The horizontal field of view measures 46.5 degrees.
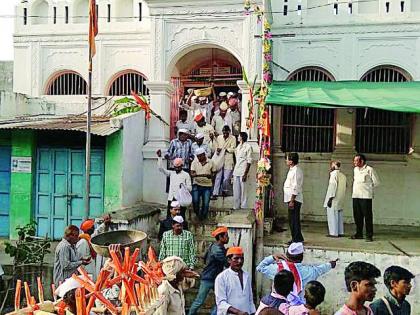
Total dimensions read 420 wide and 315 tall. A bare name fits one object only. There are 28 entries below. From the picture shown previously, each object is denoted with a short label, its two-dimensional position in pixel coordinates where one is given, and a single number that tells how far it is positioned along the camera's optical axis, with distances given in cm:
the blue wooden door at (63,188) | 966
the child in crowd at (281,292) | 394
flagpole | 763
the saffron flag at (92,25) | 816
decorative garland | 773
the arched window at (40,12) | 1283
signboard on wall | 982
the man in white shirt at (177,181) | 812
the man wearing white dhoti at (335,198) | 882
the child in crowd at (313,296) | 362
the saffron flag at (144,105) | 1025
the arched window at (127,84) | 1220
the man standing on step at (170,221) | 678
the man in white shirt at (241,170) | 882
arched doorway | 1191
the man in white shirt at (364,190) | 832
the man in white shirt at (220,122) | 1053
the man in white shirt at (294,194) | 767
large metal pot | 520
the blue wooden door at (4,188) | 1020
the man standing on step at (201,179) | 852
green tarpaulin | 817
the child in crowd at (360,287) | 340
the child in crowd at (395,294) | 358
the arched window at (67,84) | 1259
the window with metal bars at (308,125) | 1130
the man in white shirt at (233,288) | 498
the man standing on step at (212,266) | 594
